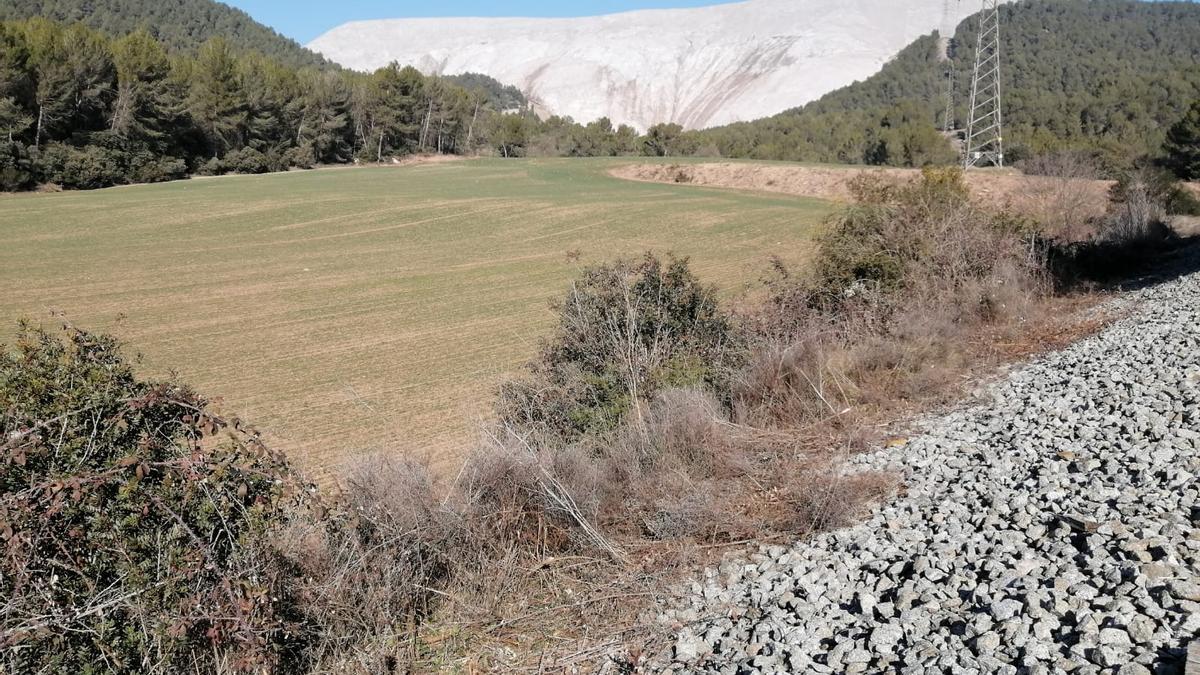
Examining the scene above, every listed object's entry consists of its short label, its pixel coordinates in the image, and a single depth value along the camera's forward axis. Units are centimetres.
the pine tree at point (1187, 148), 5272
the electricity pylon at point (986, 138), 5066
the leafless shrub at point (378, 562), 641
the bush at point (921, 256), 1825
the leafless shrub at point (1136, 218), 2675
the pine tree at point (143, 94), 7162
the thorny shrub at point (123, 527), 494
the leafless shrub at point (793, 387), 1201
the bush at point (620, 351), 1282
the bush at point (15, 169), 6041
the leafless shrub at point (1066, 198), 3063
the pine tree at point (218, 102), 8100
